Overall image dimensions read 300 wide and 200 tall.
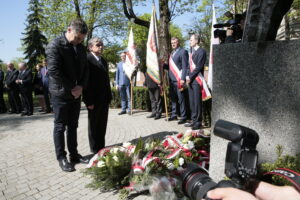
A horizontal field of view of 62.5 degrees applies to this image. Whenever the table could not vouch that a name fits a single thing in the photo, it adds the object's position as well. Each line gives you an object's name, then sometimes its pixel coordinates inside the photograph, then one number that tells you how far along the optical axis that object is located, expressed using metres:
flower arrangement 2.88
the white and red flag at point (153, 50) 7.36
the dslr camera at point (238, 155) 1.22
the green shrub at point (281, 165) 1.82
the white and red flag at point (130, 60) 8.77
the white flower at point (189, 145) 3.64
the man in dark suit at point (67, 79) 3.59
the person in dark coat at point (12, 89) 10.52
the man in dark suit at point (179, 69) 6.89
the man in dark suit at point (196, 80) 6.38
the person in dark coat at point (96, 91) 4.22
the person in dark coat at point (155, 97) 7.86
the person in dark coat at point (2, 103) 11.48
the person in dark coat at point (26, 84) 9.84
